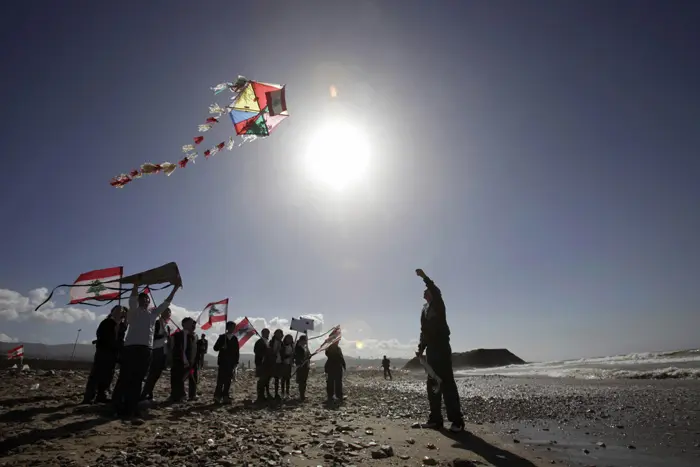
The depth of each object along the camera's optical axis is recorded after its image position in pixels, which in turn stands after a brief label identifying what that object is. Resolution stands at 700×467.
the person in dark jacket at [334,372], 14.48
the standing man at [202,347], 15.50
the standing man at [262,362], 12.84
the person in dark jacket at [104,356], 9.59
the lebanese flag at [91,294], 9.31
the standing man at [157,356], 10.38
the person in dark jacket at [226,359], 12.16
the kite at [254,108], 9.95
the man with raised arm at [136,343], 7.25
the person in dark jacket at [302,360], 14.75
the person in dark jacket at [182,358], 11.56
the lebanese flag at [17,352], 28.59
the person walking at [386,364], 37.44
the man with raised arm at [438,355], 7.31
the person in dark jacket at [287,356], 13.84
